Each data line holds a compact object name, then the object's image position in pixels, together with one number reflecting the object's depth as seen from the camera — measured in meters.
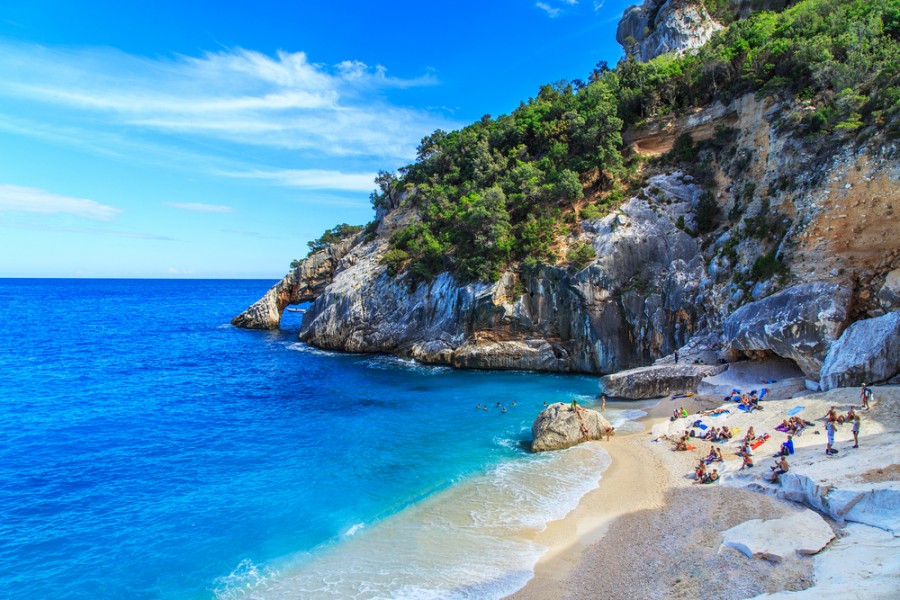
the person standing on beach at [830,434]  16.25
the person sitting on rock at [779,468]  15.69
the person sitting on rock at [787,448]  17.36
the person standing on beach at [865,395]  18.84
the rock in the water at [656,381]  28.41
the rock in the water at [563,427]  22.22
